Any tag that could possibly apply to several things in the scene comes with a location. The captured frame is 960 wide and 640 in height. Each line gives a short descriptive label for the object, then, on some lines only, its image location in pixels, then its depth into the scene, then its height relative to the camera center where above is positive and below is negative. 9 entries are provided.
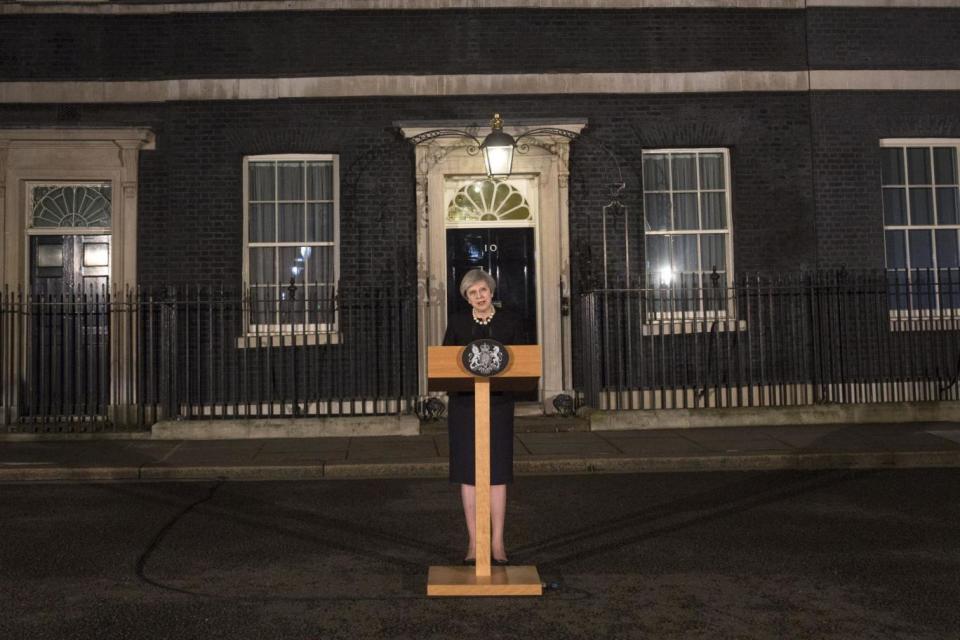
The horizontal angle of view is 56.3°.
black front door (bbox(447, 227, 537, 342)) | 11.49 +1.18
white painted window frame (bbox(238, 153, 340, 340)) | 10.99 +0.43
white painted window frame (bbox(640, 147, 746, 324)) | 11.12 +0.48
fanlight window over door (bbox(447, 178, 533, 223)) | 11.61 +1.98
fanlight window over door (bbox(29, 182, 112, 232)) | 11.44 +2.03
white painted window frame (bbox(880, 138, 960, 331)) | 11.34 +0.46
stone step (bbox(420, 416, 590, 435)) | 10.49 -0.82
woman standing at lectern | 4.73 -0.34
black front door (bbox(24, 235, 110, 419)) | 10.67 +0.47
